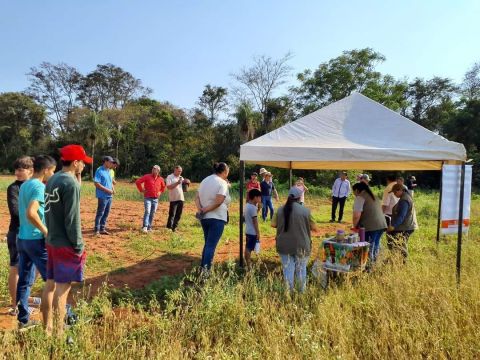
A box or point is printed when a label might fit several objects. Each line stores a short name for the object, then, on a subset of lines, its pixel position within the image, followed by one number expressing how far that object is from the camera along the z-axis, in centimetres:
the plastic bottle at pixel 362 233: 563
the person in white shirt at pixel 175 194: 886
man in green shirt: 321
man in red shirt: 860
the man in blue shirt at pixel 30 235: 351
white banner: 491
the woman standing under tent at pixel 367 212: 581
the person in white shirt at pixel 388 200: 729
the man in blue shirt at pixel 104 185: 786
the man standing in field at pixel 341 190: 1162
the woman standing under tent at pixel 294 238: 463
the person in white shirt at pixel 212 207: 526
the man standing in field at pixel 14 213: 389
